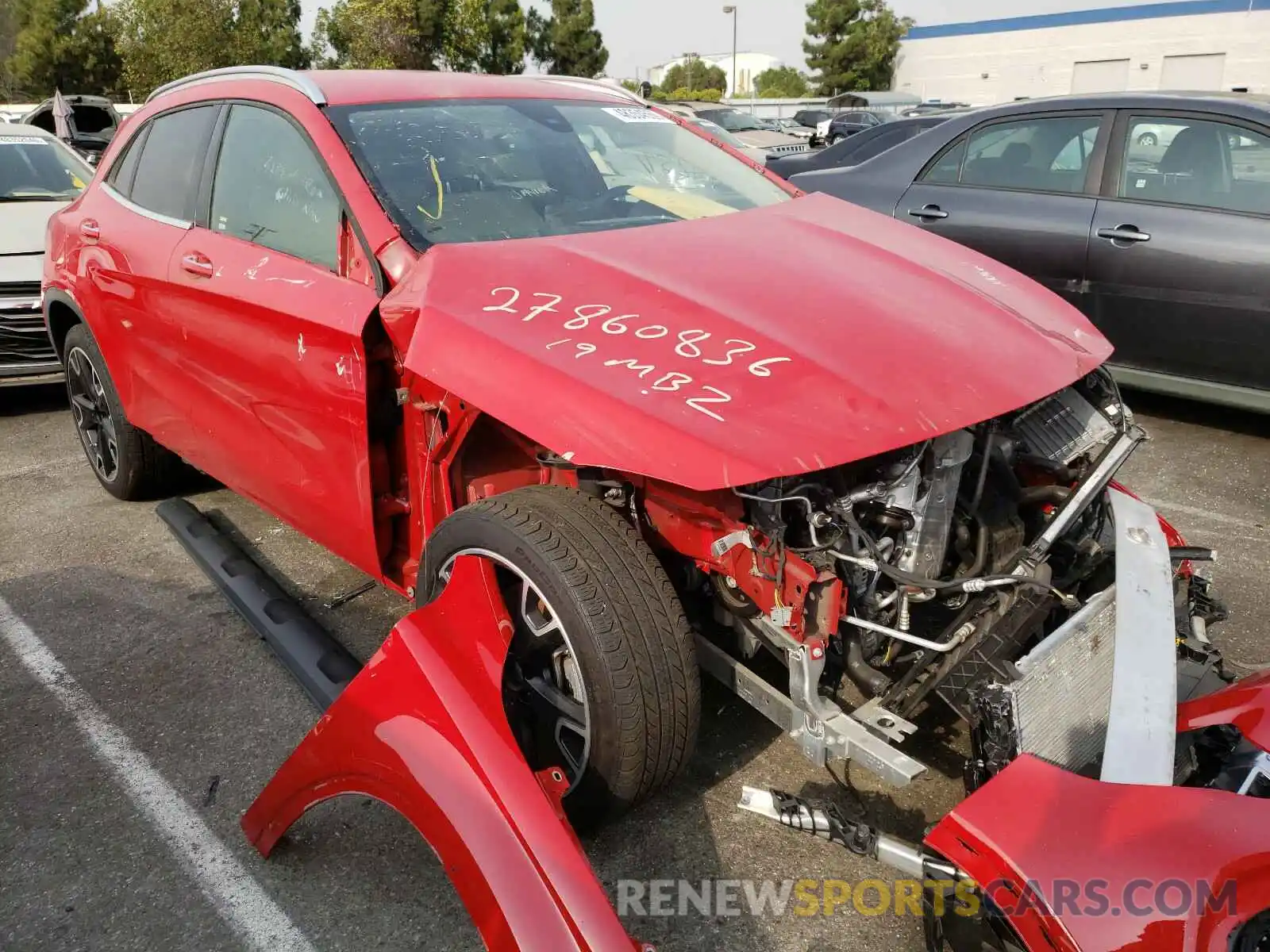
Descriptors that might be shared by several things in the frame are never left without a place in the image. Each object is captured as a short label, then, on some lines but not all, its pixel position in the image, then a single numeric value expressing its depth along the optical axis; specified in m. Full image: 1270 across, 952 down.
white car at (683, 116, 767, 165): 13.07
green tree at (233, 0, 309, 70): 36.81
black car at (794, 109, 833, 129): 31.00
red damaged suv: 2.00
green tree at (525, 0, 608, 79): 53.25
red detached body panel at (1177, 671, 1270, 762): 1.84
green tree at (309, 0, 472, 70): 40.59
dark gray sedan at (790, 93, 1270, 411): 4.52
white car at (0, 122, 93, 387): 5.77
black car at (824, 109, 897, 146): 22.17
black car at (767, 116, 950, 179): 7.68
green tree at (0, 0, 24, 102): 40.84
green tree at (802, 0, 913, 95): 55.16
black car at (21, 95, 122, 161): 13.81
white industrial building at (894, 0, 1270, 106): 39.41
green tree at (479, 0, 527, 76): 47.06
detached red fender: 1.70
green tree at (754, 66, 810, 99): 78.06
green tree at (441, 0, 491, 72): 43.44
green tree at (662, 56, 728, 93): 93.75
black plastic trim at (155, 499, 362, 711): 2.92
